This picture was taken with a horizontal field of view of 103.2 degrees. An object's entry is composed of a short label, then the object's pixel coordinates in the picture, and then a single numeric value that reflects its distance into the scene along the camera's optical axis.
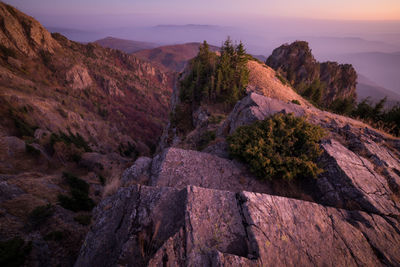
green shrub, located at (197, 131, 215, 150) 13.03
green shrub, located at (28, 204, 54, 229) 6.53
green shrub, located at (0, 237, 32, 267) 4.50
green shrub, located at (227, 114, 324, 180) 6.15
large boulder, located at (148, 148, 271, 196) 6.31
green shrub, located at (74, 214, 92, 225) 7.24
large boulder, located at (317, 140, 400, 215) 5.04
